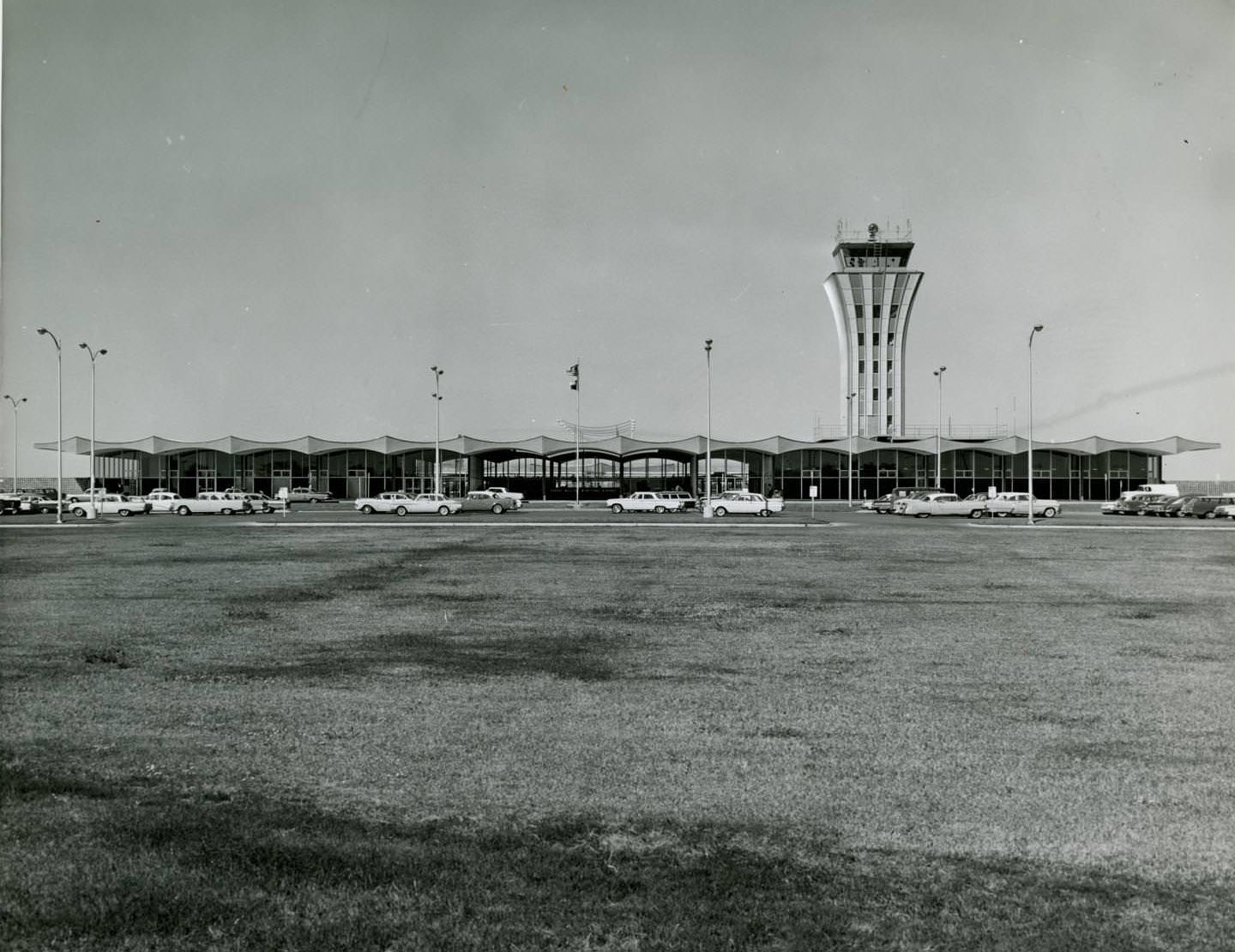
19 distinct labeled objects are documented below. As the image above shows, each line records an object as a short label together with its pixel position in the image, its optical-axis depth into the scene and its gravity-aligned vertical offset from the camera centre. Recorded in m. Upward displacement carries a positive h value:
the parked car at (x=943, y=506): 55.22 -1.19
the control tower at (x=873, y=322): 104.88 +17.53
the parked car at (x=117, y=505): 58.44 -1.06
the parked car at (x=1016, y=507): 54.94 -1.22
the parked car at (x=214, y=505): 59.59 -1.08
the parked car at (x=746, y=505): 55.09 -1.09
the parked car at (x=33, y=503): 60.81 -0.98
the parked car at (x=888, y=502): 63.14 -1.07
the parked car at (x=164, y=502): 61.78 -0.90
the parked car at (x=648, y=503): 59.79 -1.08
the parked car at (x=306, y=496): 89.00 -0.79
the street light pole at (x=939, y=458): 86.13 +2.40
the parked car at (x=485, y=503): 58.91 -1.01
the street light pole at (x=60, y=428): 43.41 +2.77
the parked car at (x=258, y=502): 60.69 -0.92
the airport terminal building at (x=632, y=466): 92.12 +2.00
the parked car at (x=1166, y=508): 58.94 -1.40
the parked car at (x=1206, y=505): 57.25 -1.22
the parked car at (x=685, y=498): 62.09 -0.80
